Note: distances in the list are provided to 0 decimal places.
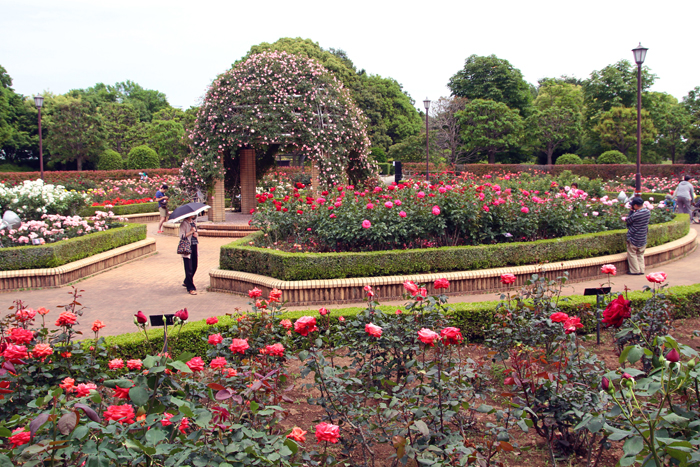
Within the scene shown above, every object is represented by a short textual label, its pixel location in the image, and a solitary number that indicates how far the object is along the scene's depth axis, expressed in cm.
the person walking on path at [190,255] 826
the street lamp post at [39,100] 1953
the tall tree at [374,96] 3719
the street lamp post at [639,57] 1262
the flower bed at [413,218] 820
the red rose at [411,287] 359
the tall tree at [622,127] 3366
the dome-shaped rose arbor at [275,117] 1392
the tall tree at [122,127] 4653
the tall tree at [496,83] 3931
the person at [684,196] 1461
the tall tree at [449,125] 3759
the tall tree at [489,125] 3584
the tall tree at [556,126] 3675
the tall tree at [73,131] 3984
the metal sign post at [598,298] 446
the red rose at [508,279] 417
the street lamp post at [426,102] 2519
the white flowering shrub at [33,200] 1130
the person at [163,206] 1602
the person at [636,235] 877
